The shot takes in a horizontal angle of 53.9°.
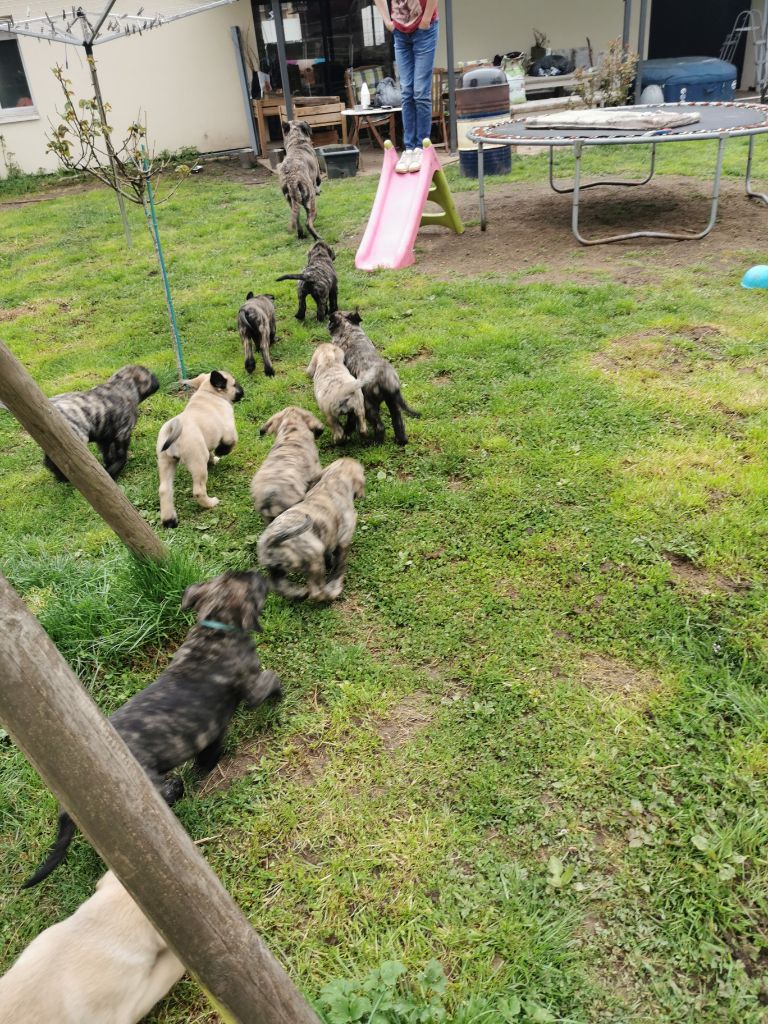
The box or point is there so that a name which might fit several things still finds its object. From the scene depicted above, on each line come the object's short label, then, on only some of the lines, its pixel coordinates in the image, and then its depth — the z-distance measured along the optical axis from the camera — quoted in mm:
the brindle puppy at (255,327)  6457
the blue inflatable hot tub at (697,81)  15305
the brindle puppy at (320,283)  7238
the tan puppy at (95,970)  1943
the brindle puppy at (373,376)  5031
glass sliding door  16641
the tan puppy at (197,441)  4652
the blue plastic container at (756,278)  7133
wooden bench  14844
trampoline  7918
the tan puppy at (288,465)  4238
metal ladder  15562
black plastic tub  13531
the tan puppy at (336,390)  5012
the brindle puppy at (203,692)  2764
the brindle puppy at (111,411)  4930
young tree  6003
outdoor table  14186
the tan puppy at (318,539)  3795
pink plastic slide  8859
